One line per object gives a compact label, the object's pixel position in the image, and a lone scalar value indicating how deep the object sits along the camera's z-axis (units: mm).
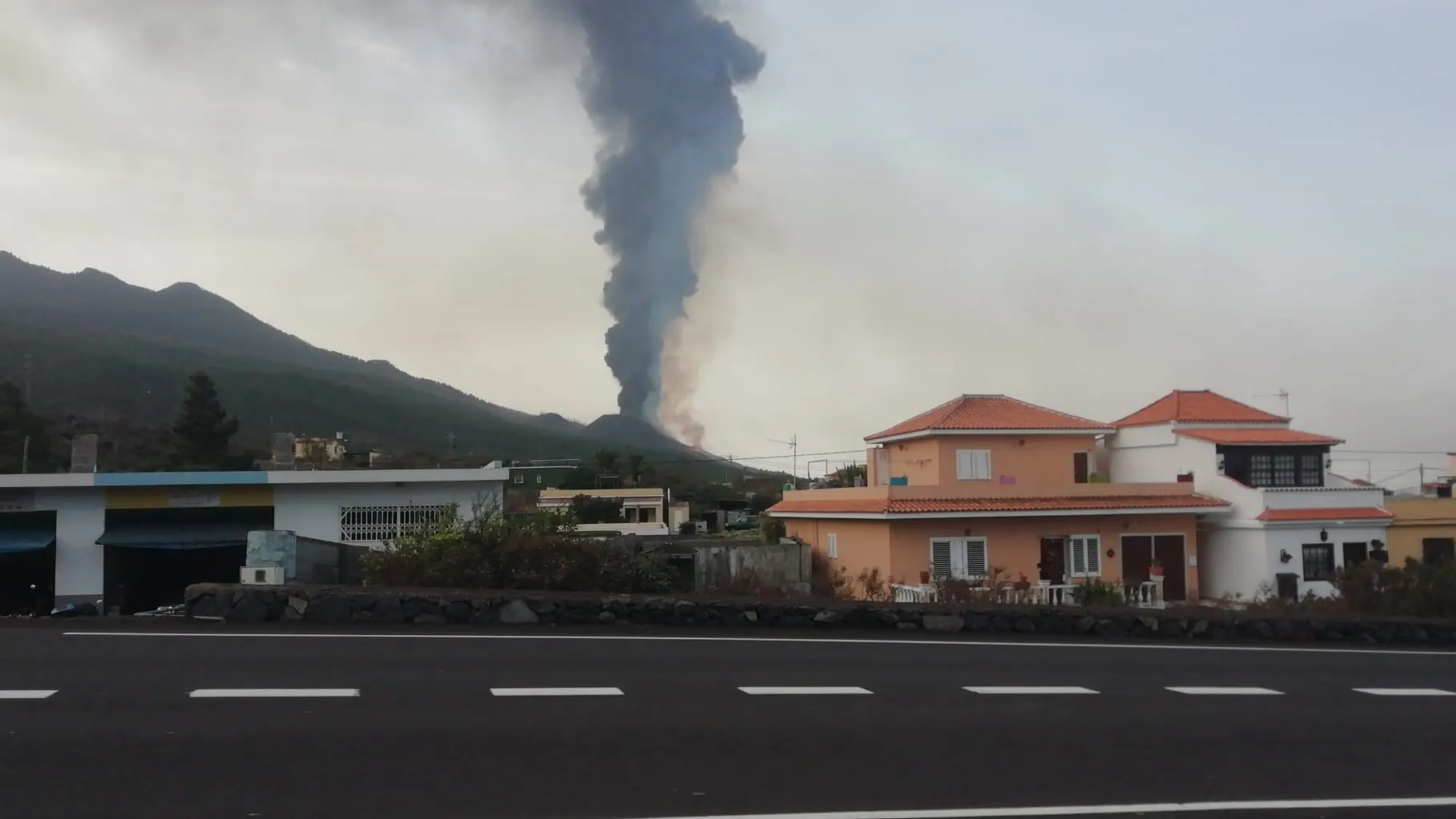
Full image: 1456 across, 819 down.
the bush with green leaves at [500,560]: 16297
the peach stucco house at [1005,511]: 31781
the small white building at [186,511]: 28234
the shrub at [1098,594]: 27469
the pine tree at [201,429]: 60938
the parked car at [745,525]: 58722
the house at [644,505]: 63906
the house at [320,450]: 42403
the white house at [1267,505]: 35188
